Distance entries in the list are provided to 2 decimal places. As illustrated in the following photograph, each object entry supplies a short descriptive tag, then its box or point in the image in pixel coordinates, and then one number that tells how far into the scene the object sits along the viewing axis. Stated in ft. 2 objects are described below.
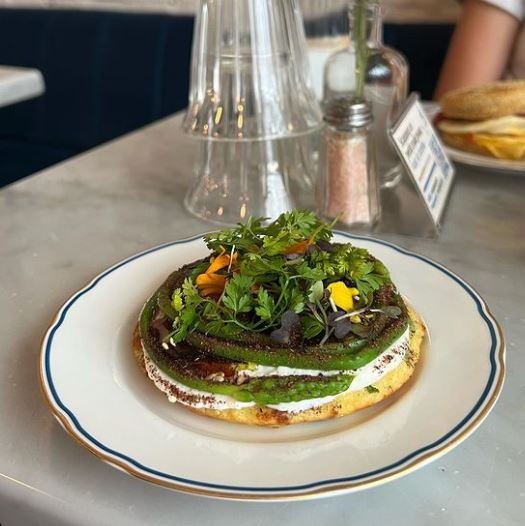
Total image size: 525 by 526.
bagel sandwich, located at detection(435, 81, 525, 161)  3.11
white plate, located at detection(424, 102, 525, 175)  3.01
